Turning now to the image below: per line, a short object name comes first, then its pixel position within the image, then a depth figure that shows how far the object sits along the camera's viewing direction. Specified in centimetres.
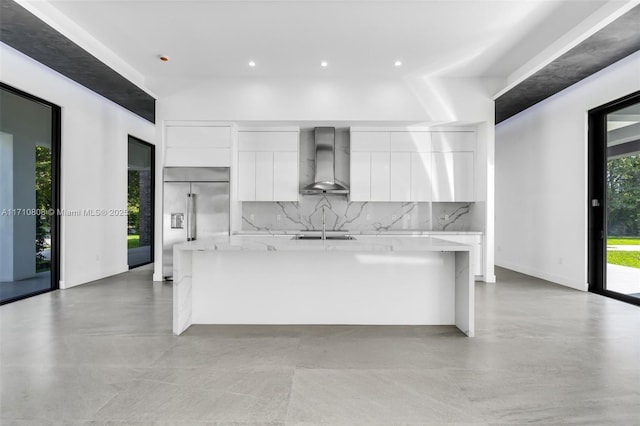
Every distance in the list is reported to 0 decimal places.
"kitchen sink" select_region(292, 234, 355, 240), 452
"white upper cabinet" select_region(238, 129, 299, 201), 589
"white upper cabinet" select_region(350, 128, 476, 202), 588
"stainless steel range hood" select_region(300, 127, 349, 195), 591
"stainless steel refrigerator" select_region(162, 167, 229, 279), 555
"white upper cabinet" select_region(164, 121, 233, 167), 560
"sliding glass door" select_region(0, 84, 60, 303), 438
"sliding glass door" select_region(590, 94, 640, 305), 432
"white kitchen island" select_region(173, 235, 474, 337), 334
